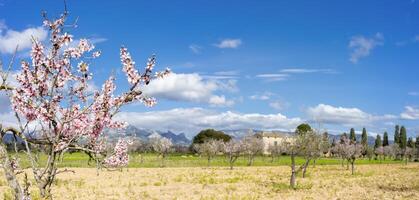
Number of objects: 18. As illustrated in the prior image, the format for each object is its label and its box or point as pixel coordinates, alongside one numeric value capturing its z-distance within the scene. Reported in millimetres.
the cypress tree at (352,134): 154038
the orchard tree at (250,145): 88125
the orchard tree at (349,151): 65544
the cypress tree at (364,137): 147538
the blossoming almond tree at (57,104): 6445
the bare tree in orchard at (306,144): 47928
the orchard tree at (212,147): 87525
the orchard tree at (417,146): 126244
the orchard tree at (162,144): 93462
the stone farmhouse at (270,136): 184162
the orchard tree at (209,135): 150250
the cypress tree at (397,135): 147950
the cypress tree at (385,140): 155875
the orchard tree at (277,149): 109394
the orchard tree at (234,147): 81625
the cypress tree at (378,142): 159875
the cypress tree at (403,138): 144500
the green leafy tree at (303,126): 151312
